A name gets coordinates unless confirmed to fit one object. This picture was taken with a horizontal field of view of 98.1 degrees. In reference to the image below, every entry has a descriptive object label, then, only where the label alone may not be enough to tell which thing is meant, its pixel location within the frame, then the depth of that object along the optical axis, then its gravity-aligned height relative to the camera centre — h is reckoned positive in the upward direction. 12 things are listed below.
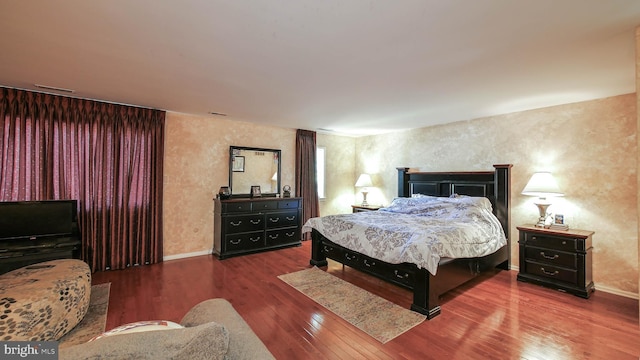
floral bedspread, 2.90 -0.58
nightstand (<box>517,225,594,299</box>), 3.27 -0.93
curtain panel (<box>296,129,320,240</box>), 5.89 +0.18
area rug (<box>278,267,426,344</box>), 2.54 -1.31
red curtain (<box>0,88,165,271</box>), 3.41 +0.21
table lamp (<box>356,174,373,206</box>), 6.21 -0.01
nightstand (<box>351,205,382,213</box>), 5.86 -0.53
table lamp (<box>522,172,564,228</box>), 3.59 -0.07
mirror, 5.15 +0.22
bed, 2.85 -0.94
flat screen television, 3.23 -0.46
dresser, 4.70 -0.78
